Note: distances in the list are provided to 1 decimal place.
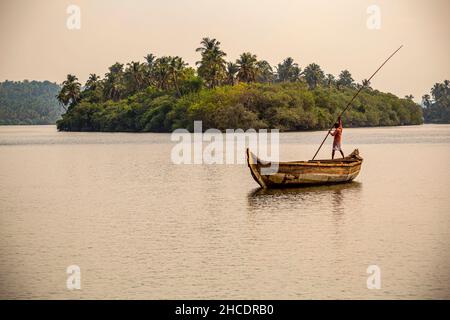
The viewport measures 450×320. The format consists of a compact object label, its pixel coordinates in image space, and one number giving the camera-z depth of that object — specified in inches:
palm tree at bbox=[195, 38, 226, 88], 3895.2
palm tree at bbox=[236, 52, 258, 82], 4072.3
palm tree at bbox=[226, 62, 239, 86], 4153.5
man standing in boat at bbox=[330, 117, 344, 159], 1277.1
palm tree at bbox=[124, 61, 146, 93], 4734.0
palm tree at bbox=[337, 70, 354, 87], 6712.6
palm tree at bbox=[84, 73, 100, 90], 5002.5
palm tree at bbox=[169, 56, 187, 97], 4261.8
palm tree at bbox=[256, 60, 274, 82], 6127.5
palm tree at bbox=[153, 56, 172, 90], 4380.4
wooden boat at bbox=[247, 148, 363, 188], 1123.9
